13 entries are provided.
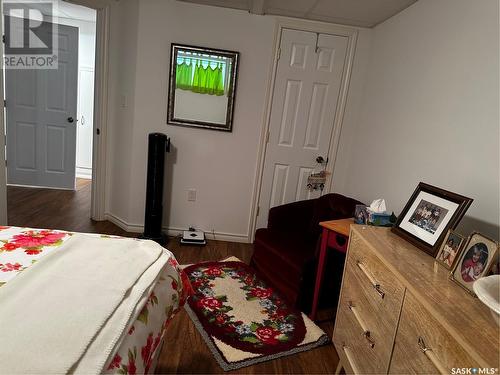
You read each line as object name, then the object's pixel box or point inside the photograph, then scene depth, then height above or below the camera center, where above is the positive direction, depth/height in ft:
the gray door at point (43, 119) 13.46 -0.91
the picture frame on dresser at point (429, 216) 4.43 -1.02
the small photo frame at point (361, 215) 6.46 -1.54
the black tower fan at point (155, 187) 9.52 -2.26
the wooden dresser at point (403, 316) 2.88 -1.80
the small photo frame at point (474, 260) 3.51 -1.19
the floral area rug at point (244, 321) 5.97 -4.08
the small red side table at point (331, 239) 6.42 -2.09
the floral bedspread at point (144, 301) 2.80 -2.01
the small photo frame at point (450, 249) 3.97 -1.24
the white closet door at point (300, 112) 9.84 +0.56
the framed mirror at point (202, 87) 9.68 +0.93
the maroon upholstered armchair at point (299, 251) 7.17 -2.80
